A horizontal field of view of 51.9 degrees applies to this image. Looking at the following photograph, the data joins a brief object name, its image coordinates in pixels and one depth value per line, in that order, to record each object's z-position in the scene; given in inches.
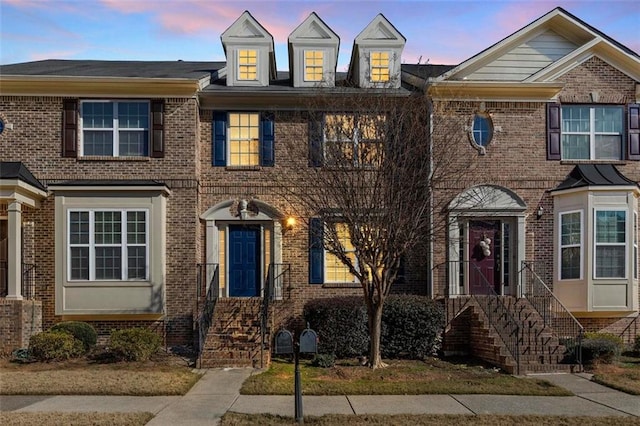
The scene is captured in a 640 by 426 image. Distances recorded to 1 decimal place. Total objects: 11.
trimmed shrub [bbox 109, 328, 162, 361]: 560.4
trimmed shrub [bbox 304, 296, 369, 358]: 597.3
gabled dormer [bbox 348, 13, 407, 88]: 695.1
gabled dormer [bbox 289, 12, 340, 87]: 697.0
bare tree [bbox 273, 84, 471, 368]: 523.5
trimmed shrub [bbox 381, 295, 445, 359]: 602.5
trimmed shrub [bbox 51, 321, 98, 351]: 588.7
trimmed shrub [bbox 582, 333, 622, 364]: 543.2
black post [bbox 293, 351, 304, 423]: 360.2
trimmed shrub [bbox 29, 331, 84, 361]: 553.0
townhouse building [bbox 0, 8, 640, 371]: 619.8
